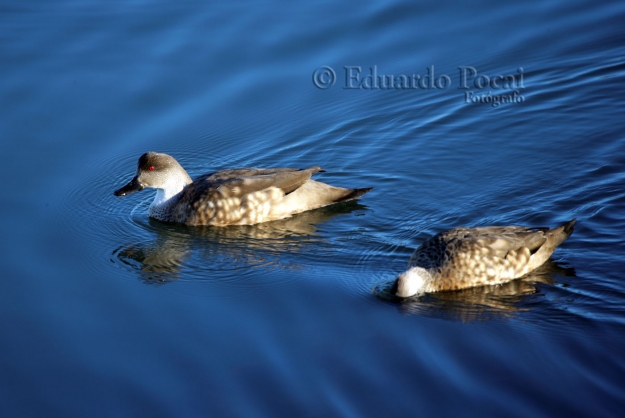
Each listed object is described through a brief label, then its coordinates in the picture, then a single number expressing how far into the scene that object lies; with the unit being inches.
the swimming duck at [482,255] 407.8
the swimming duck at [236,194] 496.1
